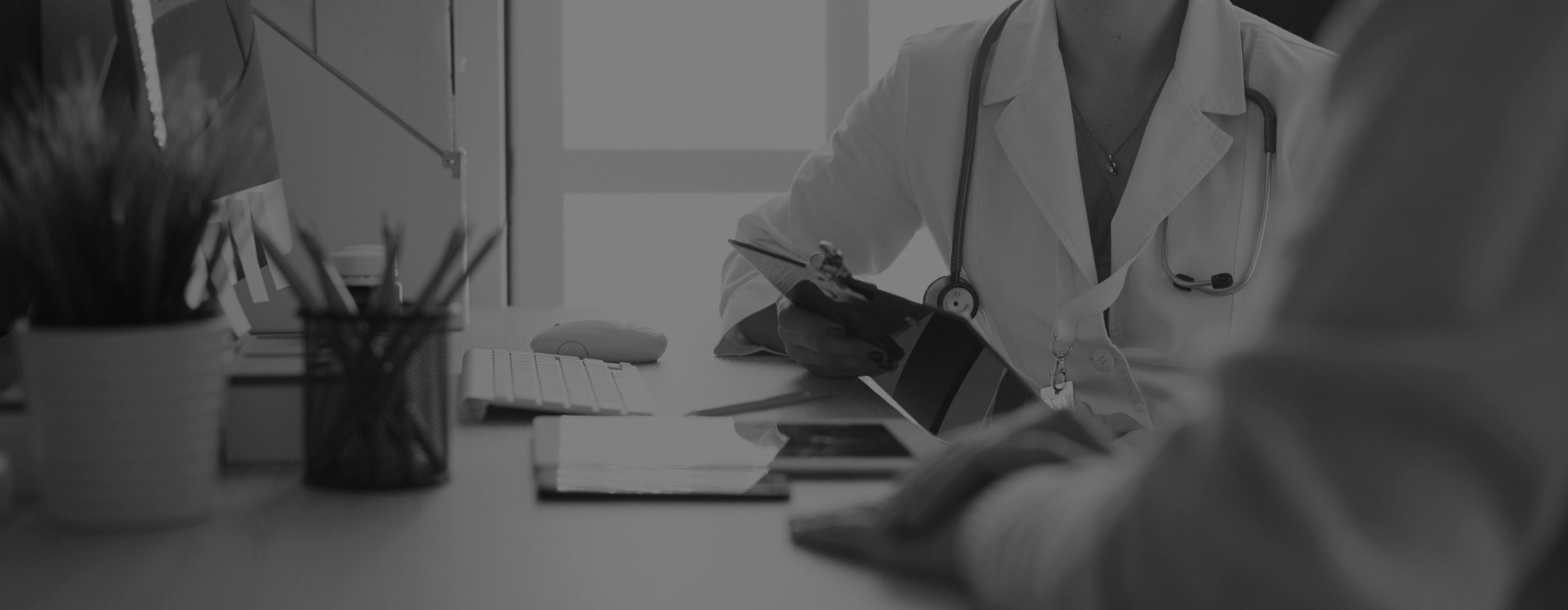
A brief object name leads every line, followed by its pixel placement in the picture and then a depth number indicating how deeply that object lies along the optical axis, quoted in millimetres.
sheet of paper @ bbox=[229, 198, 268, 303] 1086
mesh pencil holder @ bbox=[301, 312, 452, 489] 685
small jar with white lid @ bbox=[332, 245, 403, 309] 1020
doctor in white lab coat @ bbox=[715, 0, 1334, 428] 1340
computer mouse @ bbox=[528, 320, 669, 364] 1239
